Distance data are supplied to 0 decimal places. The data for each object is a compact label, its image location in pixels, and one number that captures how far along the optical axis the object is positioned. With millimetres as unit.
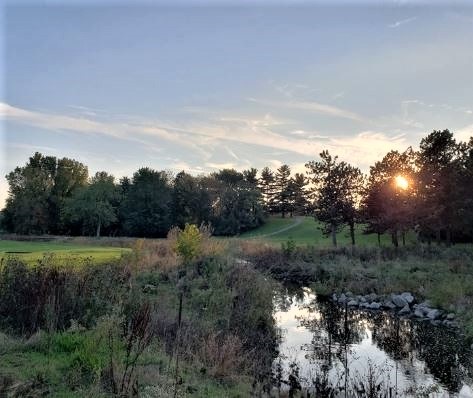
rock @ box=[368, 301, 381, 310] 16906
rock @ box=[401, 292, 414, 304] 16875
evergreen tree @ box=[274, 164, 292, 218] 81688
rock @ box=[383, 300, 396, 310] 16922
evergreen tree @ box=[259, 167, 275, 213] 83475
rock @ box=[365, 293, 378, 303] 17928
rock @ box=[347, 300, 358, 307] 17609
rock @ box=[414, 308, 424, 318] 15288
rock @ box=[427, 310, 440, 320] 14836
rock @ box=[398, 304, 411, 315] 15930
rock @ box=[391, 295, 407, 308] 16812
